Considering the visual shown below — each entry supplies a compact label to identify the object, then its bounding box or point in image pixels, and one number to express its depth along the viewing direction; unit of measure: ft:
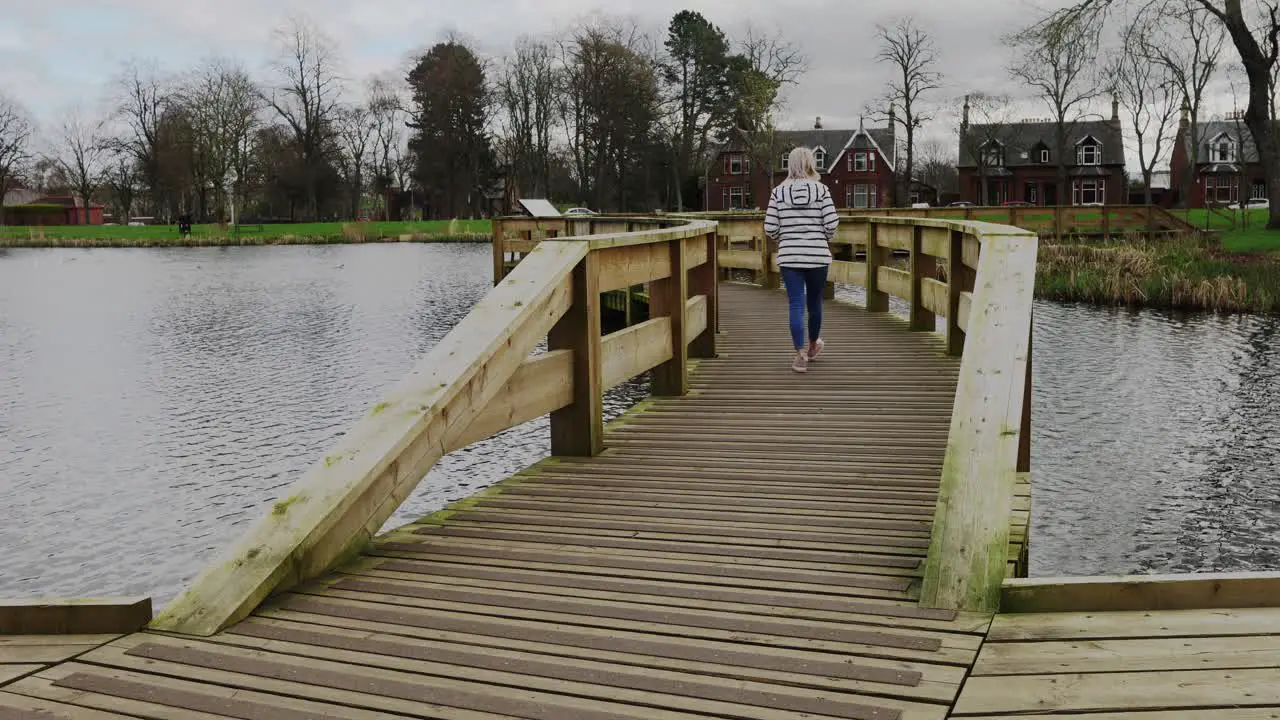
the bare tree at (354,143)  262.67
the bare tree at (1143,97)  186.62
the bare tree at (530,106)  239.30
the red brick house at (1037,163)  229.25
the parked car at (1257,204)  205.77
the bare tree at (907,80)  211.00
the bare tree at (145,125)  248.73
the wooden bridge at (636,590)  10.80
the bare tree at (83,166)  289.33
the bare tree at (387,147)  265.13
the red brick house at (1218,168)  230.68
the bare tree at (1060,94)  193.16
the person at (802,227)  27.81
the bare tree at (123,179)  276.21
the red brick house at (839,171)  238.27
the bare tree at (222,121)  228.43
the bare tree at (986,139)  228.43
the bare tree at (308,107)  241.96
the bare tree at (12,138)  265.75
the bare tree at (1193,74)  163.75
